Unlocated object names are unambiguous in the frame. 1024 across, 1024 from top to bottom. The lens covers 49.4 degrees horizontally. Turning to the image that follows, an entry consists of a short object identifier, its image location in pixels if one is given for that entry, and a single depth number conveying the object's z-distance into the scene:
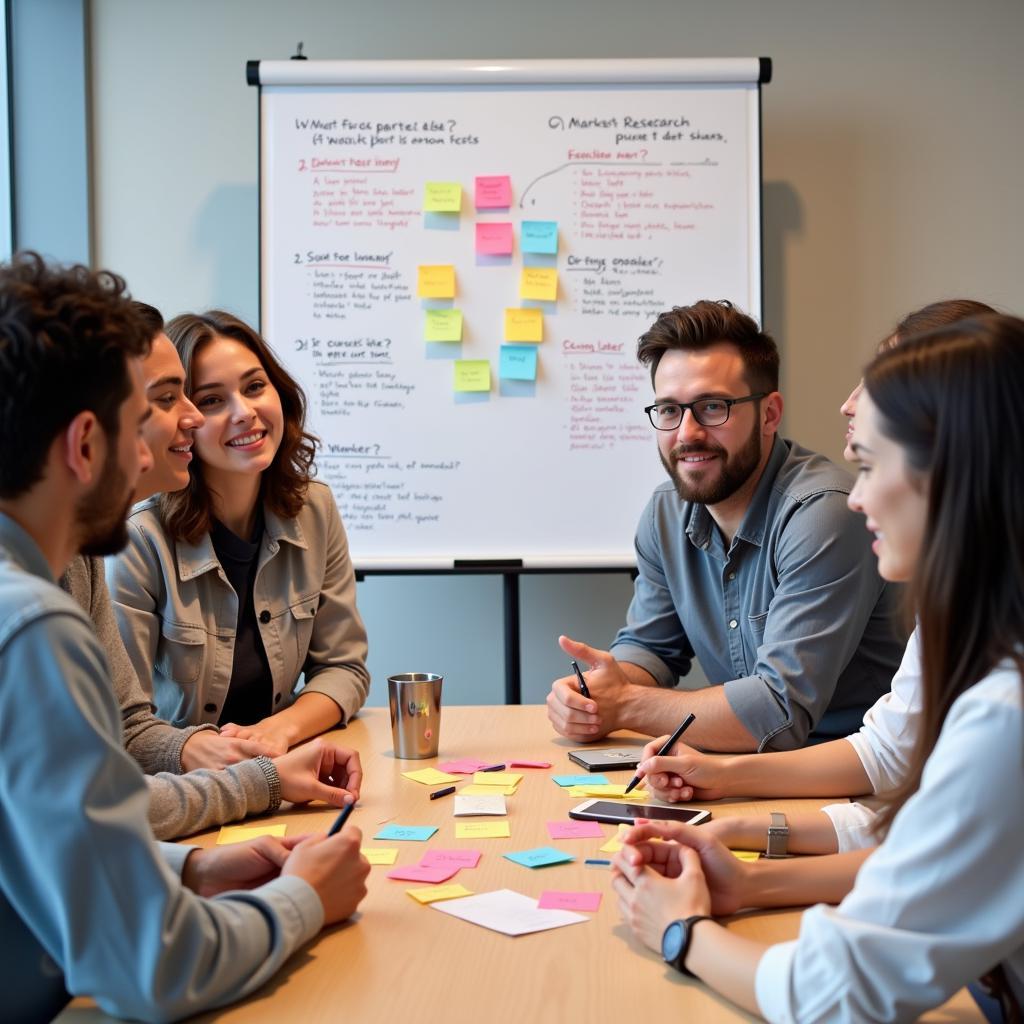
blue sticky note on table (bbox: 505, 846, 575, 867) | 1.34
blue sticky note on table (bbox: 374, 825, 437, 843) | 1.43
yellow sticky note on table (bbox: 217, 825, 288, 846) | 1.44
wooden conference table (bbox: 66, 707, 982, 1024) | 1.00
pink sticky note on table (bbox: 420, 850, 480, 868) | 1.34
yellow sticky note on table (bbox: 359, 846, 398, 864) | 1.35
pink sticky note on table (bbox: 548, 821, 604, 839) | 1.44
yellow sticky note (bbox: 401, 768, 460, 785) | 1.67
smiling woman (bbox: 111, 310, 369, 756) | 1.98
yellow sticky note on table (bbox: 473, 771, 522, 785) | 1.67
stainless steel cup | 1.78
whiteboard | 3.19
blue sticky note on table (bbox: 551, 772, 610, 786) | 1.66
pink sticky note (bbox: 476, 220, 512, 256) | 3.19
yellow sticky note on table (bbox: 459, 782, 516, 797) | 1.62
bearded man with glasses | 1.89
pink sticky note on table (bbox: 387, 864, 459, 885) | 1.29
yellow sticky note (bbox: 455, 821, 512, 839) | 1.44
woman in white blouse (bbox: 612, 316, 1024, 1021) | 0.91
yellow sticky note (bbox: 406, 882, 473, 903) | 1.24
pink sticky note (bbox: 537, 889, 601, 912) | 1.22
